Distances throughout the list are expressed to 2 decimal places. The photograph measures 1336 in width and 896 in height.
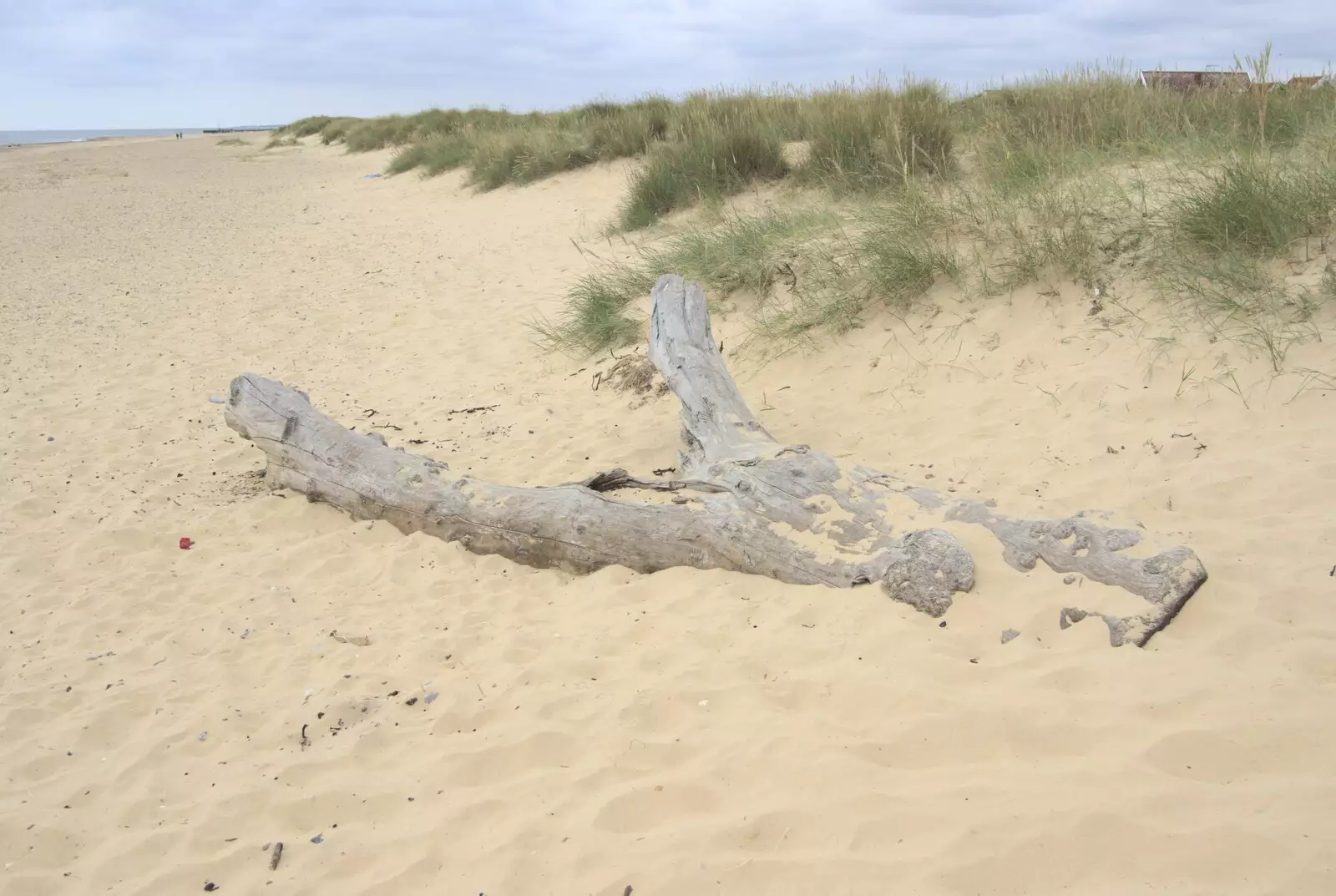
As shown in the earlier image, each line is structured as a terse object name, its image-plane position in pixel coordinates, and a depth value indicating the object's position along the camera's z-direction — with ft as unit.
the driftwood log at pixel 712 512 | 10.10
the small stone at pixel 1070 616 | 9.40
